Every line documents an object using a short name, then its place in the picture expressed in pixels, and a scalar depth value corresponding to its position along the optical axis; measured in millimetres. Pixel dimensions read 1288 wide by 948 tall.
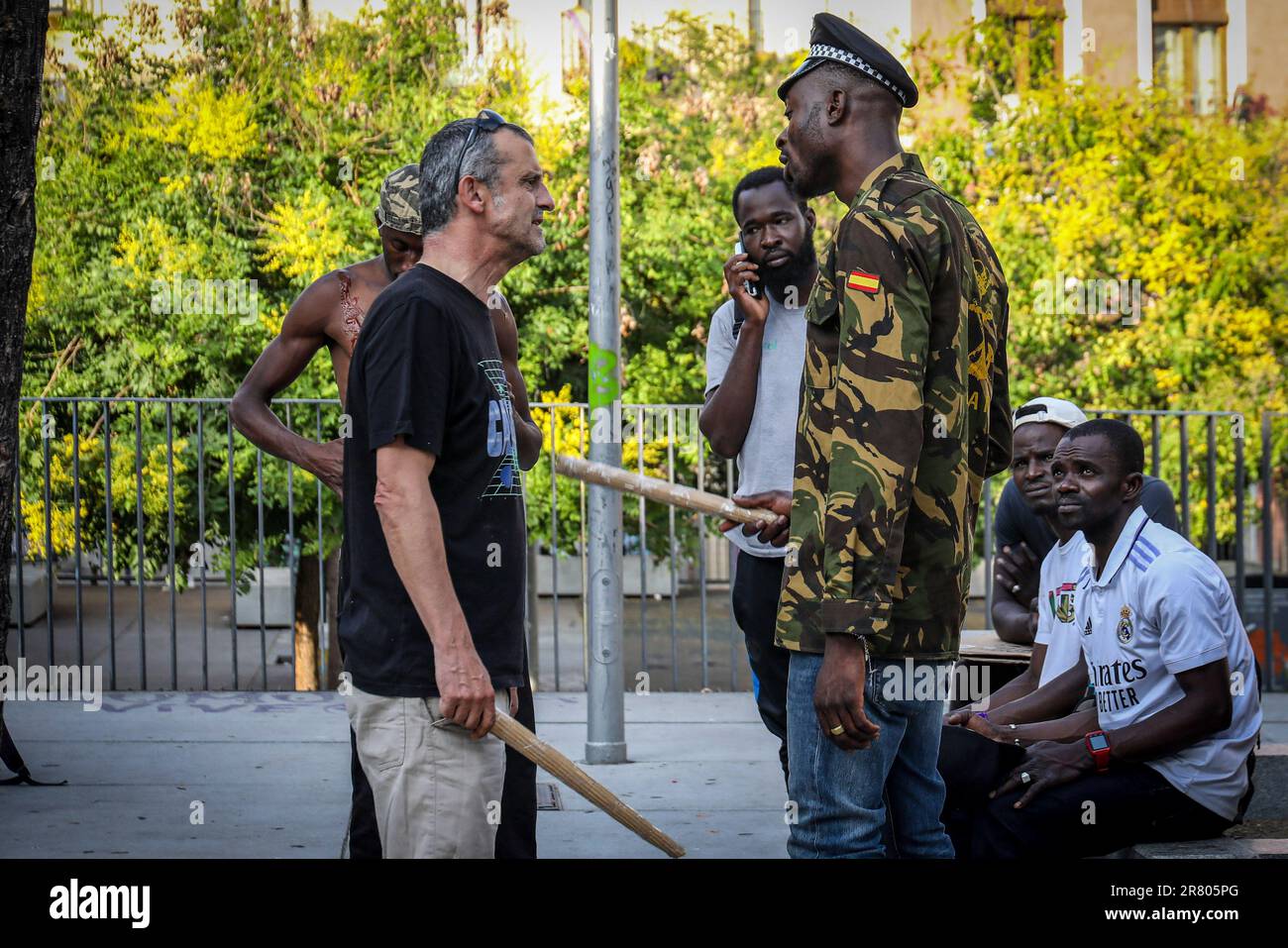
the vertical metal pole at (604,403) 5980
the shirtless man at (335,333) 4000
